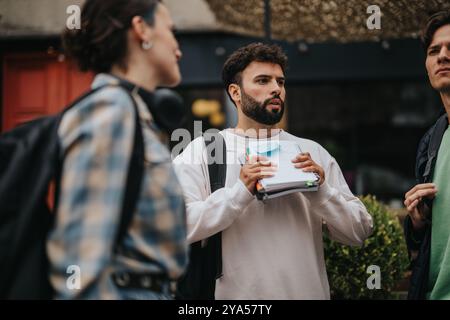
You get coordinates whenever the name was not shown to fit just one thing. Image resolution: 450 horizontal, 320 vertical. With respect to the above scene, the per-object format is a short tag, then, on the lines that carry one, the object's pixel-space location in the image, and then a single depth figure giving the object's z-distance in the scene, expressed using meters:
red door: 7.98
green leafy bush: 4.15
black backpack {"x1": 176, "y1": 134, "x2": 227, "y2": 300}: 2.86
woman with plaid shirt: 1.65
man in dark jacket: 2.88
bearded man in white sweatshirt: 2.82
